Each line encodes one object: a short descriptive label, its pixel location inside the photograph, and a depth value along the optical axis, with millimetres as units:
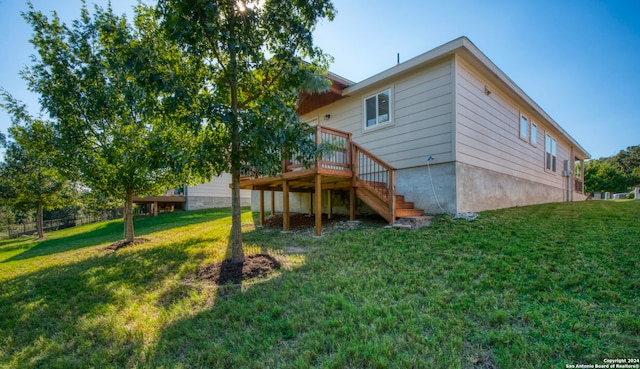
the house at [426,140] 7055
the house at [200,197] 19219
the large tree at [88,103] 6637
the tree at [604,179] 33625
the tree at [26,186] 12898
